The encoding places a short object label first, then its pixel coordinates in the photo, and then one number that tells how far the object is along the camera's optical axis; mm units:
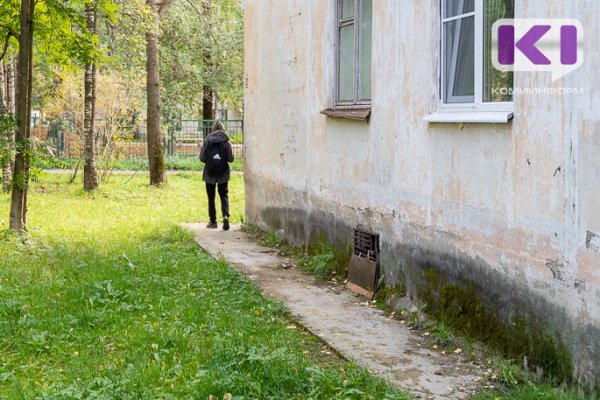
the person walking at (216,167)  15016
